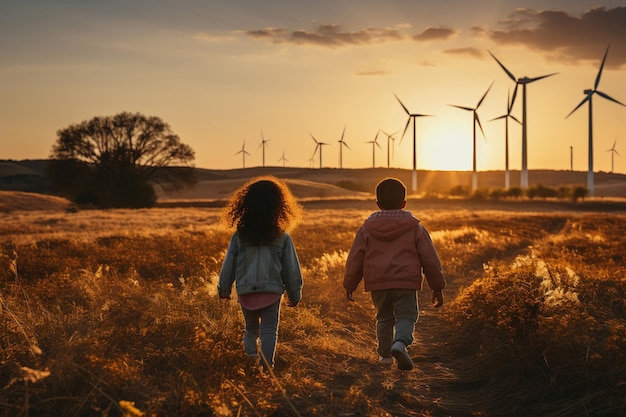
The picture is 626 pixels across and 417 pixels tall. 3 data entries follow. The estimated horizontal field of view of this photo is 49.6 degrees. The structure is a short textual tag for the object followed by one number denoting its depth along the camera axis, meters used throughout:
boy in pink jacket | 6.80
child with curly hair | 6.31
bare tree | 62.91
